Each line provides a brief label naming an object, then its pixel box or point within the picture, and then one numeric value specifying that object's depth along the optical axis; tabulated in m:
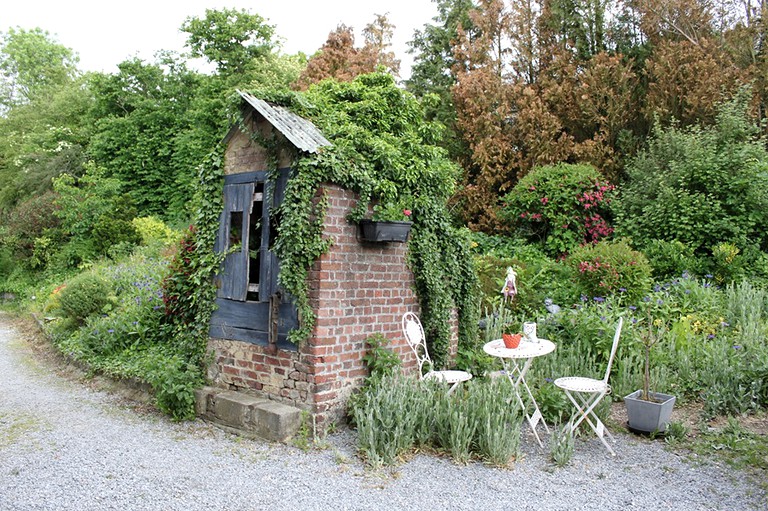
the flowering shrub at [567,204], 10.77
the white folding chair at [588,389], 4.65
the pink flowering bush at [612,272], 8.09
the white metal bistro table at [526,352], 4.79
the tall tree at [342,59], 14.55
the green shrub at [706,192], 9.19
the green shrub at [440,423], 4.50
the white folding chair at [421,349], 5.33
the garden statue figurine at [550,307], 7.62
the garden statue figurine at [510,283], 6.69
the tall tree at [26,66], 32.66
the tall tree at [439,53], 16.52
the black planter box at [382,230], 5.36
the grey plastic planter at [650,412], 5.06
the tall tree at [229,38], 19.17
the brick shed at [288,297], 5.18
